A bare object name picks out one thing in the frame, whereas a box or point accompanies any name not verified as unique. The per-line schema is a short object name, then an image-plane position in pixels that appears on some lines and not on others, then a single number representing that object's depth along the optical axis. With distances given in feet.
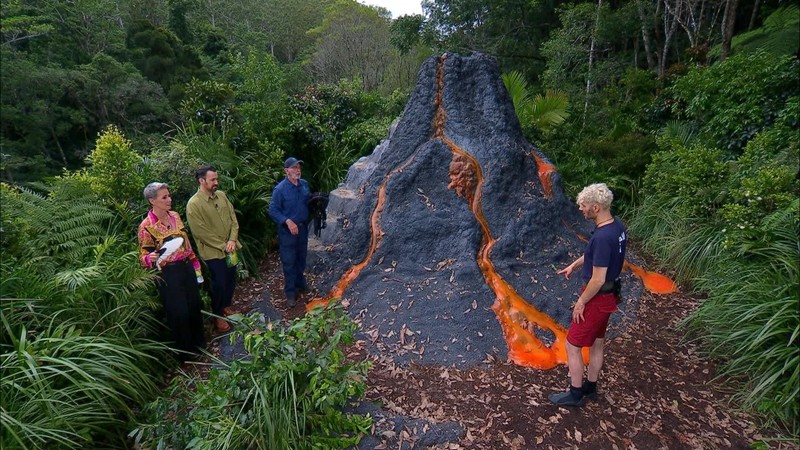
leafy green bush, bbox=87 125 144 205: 14.51
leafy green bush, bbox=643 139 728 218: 16.74
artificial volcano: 13.24
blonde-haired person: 9.32
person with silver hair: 11.80
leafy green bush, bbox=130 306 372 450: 8.97
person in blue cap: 15.05
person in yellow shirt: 13.02
